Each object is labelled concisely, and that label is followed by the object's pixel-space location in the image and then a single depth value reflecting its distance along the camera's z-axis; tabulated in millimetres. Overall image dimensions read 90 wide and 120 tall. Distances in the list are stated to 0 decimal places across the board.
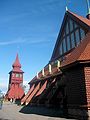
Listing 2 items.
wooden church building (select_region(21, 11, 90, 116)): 8911
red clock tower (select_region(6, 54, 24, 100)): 37414
